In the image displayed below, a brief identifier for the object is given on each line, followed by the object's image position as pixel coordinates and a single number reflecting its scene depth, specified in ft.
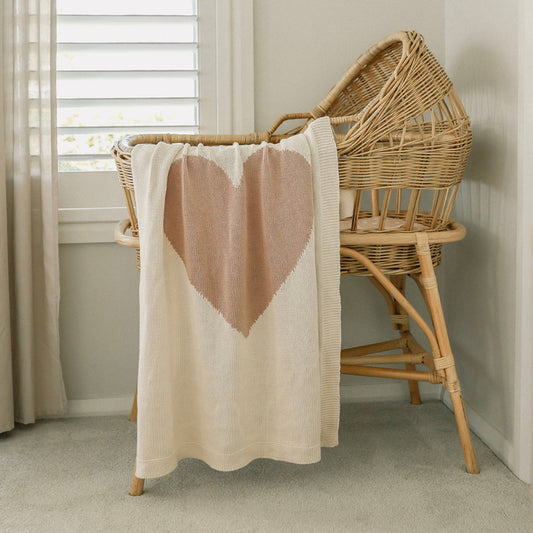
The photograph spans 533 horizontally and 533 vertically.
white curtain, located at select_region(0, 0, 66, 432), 5.82
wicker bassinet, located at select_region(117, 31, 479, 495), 4.73
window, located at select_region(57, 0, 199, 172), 6.32
